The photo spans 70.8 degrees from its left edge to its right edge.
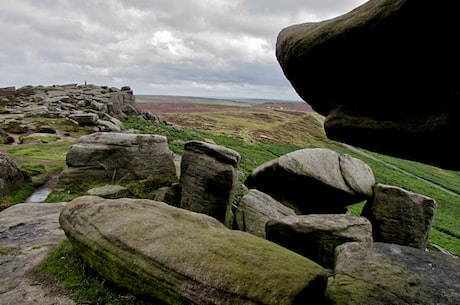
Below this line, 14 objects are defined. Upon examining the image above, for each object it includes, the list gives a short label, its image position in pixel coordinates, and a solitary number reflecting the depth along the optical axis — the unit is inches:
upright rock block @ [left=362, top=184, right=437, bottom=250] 806.5
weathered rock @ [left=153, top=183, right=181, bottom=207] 763.7
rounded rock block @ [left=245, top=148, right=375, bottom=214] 861.8
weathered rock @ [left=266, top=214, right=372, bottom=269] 603.8
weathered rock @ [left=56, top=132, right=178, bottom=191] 753.4
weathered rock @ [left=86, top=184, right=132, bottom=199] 673.9
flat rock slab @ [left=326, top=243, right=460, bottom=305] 369.4
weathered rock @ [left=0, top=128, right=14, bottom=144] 1130.0
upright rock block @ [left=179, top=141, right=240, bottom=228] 732.0
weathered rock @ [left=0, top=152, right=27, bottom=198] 671.3
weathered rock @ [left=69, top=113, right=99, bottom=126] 1496.1
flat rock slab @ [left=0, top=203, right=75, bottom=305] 344.2
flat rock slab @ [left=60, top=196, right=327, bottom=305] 297.9
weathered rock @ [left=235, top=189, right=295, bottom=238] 746.2
